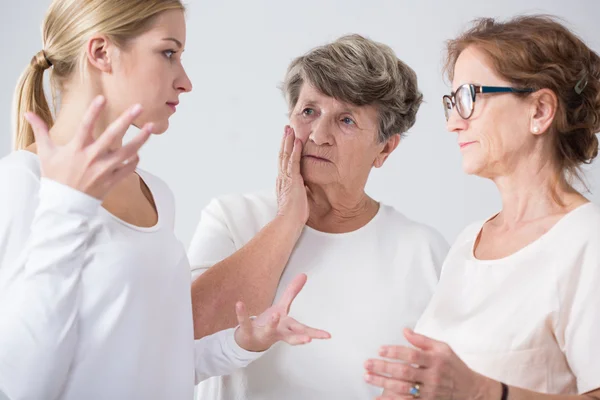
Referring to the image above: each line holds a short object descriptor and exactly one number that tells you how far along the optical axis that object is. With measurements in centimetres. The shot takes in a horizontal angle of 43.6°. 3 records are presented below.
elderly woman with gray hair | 228
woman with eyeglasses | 153
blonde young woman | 141
